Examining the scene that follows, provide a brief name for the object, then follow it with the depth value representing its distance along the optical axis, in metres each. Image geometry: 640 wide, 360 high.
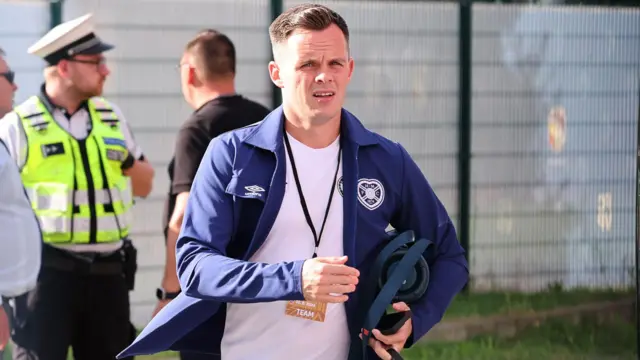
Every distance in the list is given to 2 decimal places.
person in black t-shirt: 10.41
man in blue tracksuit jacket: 6.46
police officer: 11.33
